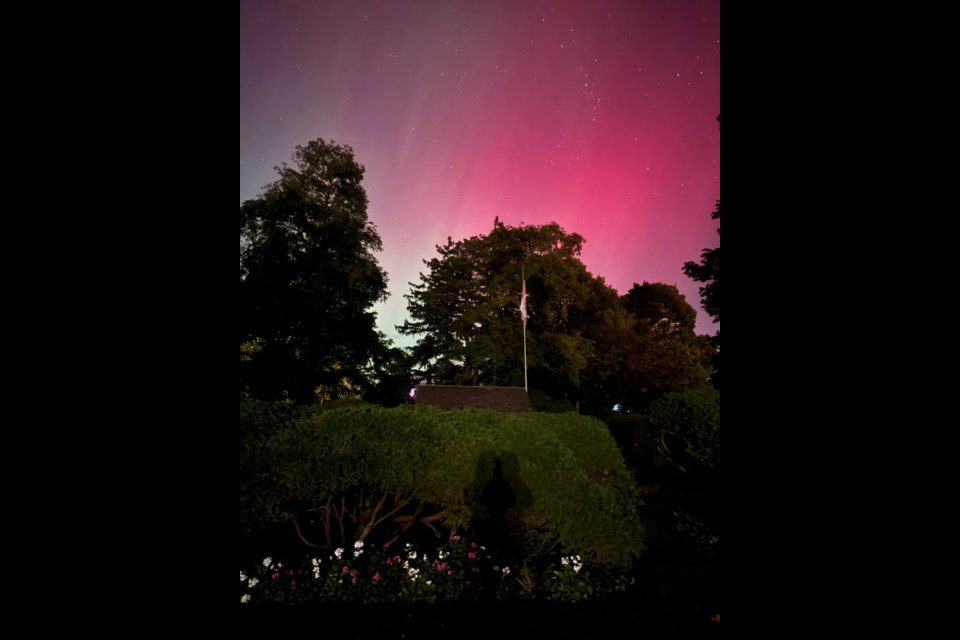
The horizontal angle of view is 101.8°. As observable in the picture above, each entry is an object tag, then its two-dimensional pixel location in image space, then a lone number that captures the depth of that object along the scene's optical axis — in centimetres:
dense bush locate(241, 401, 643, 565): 512
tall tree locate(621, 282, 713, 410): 2734
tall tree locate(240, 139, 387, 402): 1523
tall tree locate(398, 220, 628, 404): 2069
